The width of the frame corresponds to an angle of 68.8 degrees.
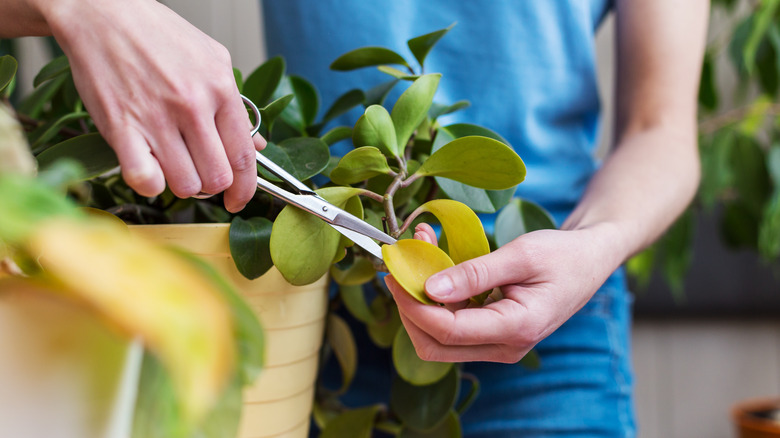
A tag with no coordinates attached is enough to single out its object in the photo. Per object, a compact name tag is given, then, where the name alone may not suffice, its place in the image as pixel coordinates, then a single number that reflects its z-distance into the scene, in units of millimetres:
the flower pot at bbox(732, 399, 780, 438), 1193
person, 448
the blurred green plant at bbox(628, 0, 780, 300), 1088
